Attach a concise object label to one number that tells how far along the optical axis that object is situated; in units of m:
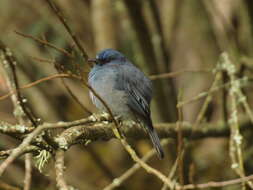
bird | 8.23
